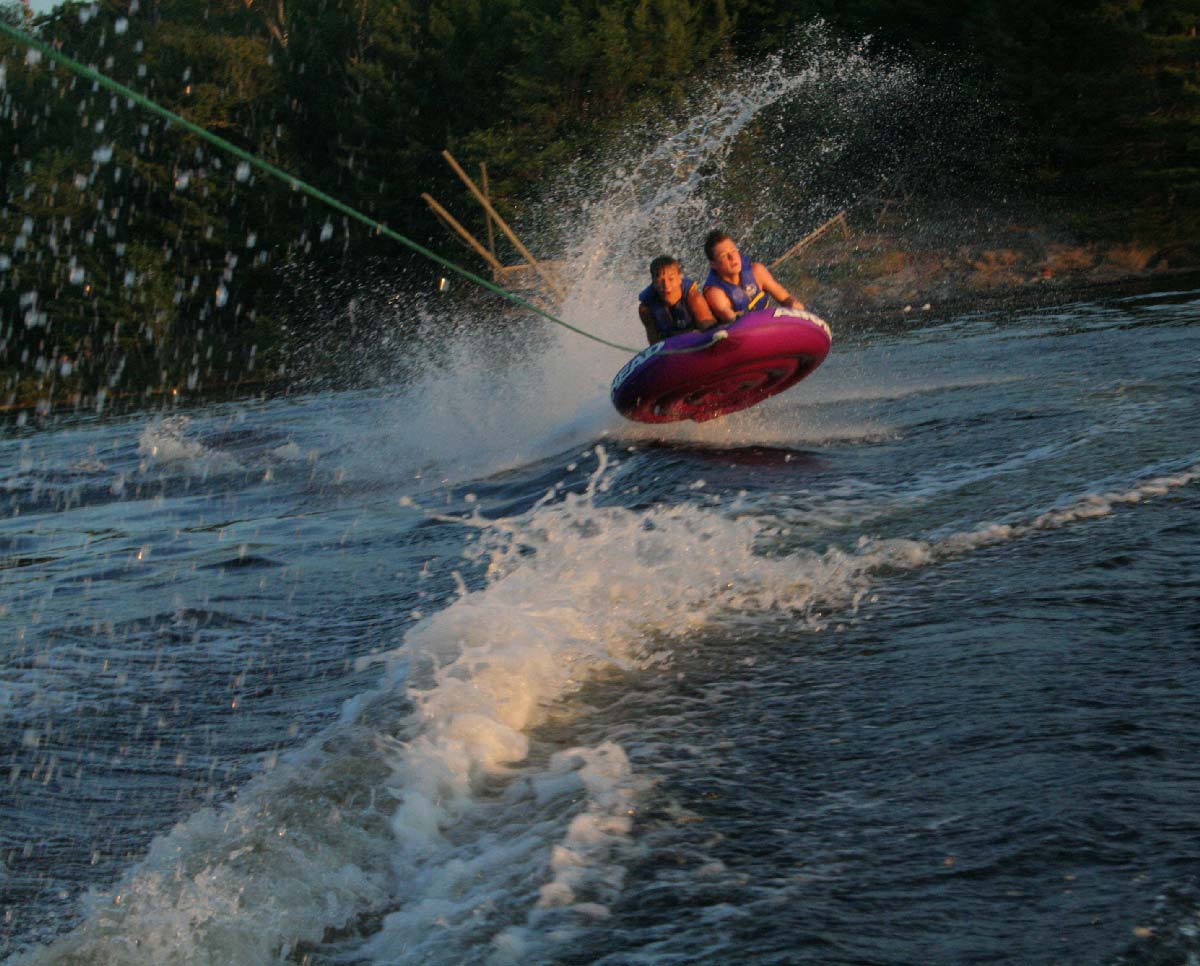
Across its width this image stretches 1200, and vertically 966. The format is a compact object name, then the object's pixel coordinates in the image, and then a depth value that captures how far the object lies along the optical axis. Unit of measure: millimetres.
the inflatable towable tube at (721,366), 18547
